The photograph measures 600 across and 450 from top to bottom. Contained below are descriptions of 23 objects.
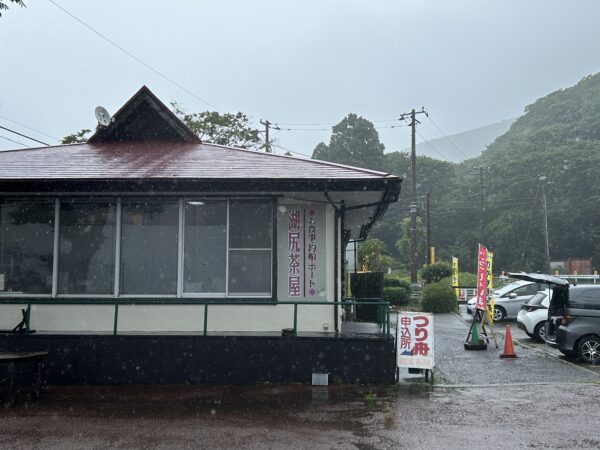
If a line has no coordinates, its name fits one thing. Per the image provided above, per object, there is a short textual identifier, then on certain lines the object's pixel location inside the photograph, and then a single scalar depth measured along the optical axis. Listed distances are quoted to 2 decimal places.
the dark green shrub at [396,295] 27.98
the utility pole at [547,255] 51.04
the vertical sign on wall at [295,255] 10.83
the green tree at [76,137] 31.45
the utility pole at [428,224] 40.56
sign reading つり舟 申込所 9.66
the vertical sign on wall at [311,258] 10.89
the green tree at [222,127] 35.03
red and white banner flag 14.74
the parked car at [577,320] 12.11
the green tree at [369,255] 29.97
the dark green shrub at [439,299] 25.50
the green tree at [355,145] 67.50
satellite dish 13.46
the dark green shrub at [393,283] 31.02
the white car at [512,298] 21.44
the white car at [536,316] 15.95
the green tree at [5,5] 10.52
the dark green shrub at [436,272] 34.38
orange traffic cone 12.72
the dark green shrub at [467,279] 45.81
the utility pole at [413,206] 34.56
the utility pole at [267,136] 38.46
